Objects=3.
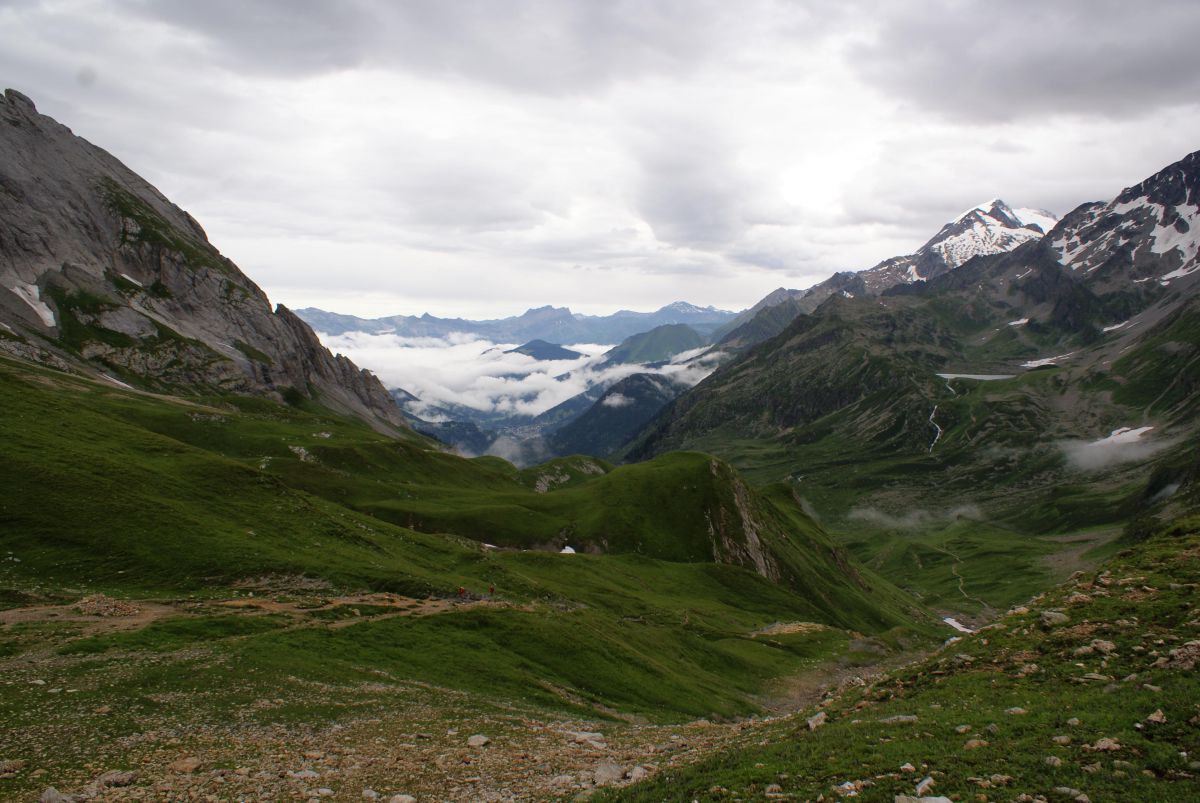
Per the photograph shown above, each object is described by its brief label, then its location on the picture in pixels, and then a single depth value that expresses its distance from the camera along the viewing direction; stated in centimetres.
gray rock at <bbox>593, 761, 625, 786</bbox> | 2292
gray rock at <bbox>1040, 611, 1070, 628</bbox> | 2919
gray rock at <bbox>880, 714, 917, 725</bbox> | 2308
